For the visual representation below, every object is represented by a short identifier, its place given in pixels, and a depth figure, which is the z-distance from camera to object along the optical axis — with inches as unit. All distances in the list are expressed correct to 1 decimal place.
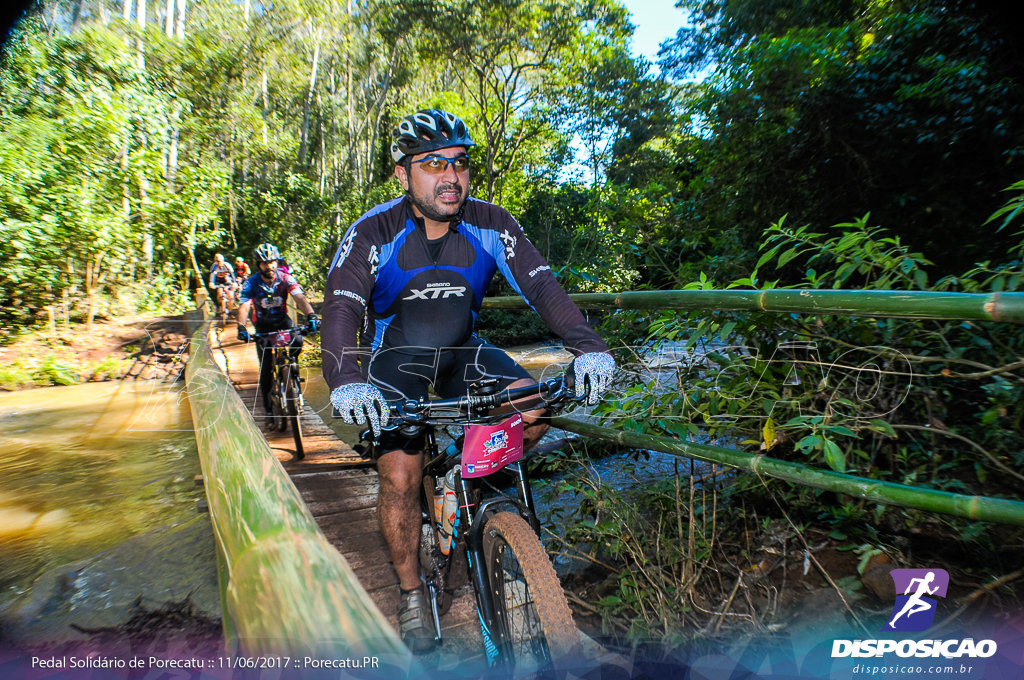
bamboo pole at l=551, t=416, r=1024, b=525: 56.6
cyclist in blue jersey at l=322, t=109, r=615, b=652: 88.0
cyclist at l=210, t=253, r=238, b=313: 524.4
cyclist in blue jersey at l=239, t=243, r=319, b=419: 243.0
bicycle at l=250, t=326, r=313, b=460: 221.8
